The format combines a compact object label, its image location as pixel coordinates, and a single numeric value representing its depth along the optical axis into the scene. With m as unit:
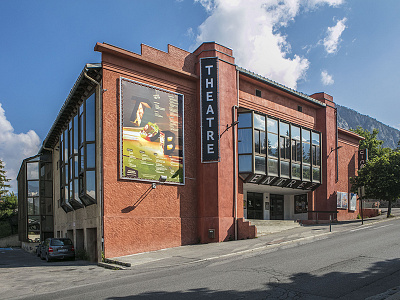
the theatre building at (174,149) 17.69
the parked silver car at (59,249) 19.78
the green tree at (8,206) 47.24
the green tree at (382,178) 26.56
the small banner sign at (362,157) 32.94
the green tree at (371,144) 49.03
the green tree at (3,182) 53.03
